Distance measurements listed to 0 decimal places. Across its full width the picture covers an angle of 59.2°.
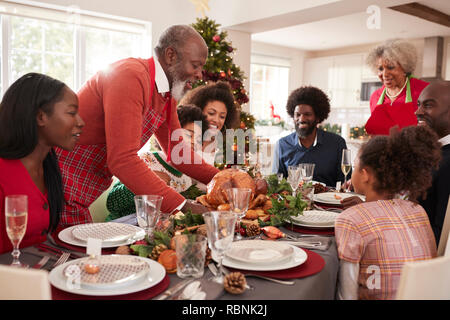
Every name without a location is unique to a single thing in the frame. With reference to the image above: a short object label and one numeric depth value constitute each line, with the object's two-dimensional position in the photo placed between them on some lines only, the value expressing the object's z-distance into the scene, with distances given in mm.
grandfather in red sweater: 1503
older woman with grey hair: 3463
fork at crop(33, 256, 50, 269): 1026
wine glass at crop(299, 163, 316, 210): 1703
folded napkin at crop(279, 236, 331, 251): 1248
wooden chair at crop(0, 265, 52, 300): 667
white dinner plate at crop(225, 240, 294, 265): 1028
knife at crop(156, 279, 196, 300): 867
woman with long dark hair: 1302
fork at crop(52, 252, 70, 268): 1047
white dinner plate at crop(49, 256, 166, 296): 837
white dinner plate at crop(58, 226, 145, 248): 1197
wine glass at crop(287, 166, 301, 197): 1802
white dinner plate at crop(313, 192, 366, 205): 1976
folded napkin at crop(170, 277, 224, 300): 863
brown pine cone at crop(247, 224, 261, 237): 1342
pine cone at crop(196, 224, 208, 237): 1202
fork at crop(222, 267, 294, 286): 948
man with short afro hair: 2889
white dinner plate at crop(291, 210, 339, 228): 1486
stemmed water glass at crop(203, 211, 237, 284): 961
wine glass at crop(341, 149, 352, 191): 2261
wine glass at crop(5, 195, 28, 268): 995
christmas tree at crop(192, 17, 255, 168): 4211
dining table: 887
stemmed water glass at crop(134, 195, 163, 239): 1198
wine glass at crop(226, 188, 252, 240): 1234
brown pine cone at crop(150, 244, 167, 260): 1080
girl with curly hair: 1211
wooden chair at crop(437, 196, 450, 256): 1401
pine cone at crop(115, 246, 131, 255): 1123
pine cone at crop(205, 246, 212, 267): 1059
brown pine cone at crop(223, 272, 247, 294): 880
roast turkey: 1487
